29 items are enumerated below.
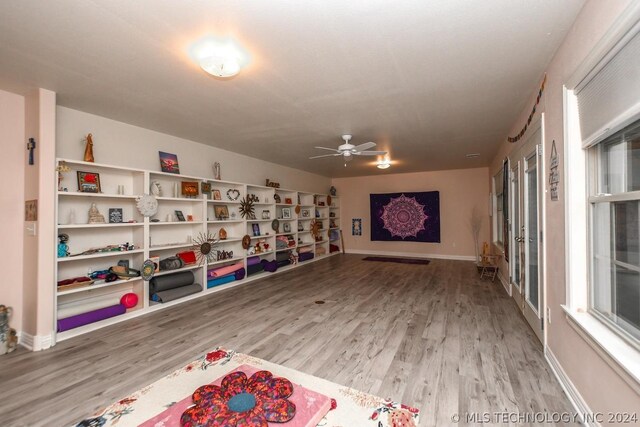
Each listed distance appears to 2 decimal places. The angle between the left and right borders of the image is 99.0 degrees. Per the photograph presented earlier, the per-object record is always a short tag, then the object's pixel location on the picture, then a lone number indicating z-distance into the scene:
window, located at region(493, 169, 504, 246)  5.55
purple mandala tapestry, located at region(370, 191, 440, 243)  7.91
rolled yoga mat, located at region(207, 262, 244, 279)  4.74
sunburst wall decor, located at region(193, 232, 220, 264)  4.52
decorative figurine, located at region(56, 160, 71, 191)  2.94
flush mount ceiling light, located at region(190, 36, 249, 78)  2.03
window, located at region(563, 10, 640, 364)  1.37
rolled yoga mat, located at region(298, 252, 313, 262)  7.11
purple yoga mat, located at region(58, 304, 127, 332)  2.99
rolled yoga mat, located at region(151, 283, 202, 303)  3.89
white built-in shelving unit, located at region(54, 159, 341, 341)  3.27
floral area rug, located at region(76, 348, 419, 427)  1.71
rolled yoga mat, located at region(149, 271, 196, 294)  3.93
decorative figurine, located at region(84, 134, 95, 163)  3.29
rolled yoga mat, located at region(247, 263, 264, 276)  5.49
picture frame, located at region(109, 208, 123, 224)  3.61
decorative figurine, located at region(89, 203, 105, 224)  3.36
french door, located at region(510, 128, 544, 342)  2.73
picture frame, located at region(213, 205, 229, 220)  5.14
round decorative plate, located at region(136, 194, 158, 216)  3.70
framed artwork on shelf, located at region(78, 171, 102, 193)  3.29
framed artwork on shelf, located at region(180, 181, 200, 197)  4.46
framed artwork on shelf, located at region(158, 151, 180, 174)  4.21
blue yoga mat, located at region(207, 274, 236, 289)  4.68
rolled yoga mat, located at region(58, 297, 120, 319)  3.23
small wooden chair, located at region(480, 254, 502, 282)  5.42
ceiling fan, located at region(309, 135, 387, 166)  4.26
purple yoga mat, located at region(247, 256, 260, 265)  5.62
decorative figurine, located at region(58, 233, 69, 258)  3.02
